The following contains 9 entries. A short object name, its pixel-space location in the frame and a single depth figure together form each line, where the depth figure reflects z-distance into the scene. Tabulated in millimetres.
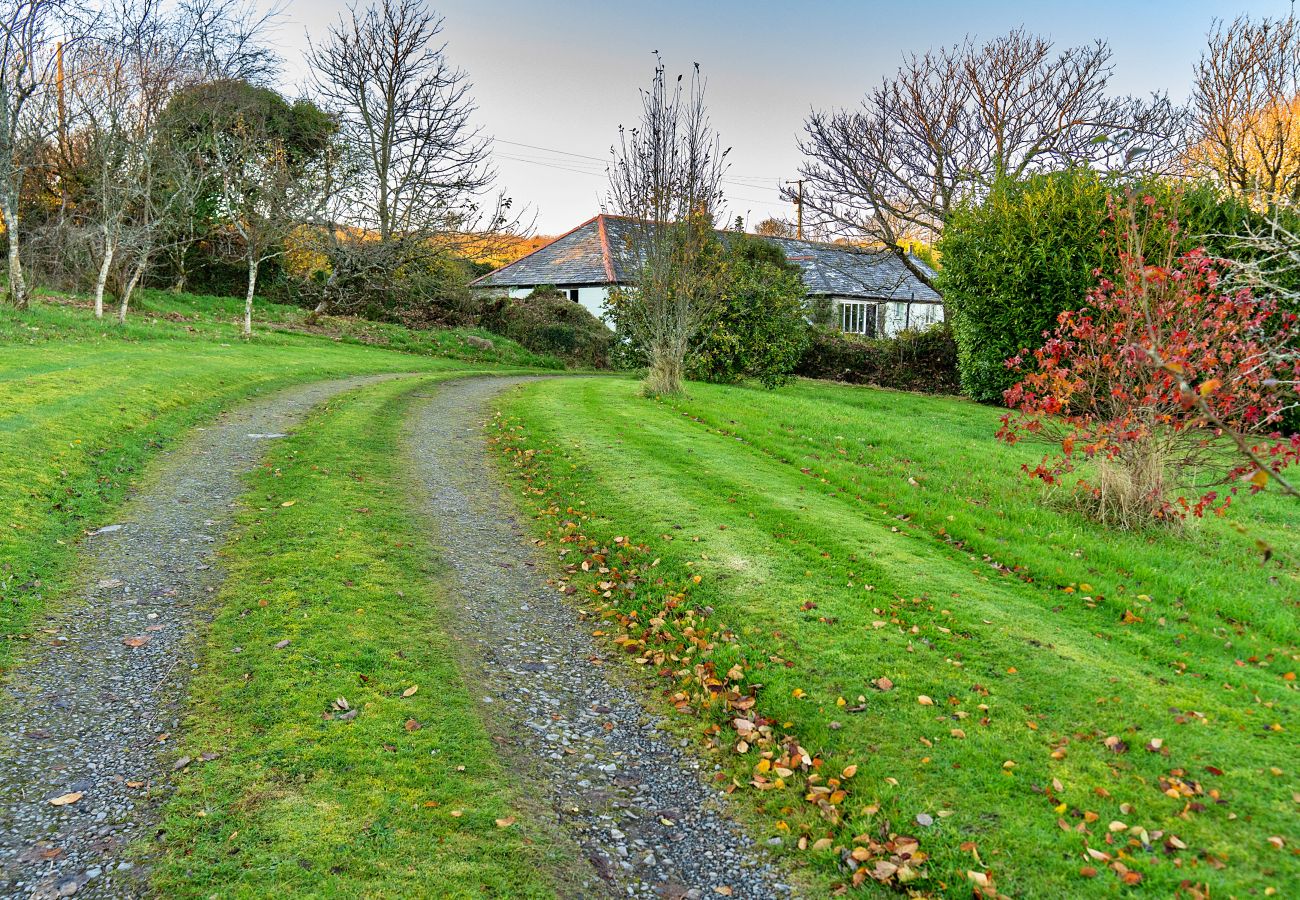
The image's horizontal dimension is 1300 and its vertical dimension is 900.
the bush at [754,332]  21609
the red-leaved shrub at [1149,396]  8609
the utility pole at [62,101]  21047
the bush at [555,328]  30531
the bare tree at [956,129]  27312
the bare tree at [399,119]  31219
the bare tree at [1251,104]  23641
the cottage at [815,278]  36500
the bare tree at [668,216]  16625
